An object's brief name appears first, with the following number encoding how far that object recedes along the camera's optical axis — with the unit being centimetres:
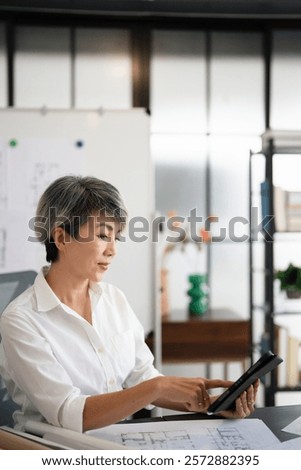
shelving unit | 229
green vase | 237
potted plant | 232
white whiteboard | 211
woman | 86
